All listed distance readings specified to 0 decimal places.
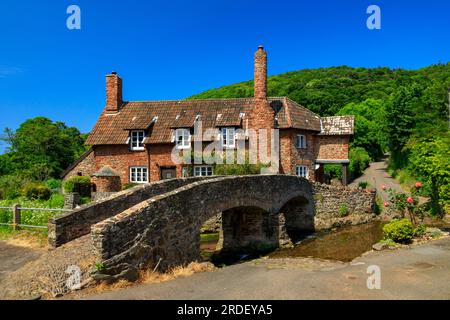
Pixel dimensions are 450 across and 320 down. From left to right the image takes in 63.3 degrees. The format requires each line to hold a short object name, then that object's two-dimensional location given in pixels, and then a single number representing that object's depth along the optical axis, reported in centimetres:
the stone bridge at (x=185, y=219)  984
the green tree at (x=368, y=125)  5000
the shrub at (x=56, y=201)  2222
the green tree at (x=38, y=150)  4962
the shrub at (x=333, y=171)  3805
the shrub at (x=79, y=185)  2806
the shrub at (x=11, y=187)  2605
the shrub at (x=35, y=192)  2459
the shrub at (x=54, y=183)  3784
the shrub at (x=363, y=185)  3028
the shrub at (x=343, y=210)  2642
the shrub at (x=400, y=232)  1595
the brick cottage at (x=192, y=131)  2861
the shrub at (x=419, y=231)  1683
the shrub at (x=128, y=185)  2922
